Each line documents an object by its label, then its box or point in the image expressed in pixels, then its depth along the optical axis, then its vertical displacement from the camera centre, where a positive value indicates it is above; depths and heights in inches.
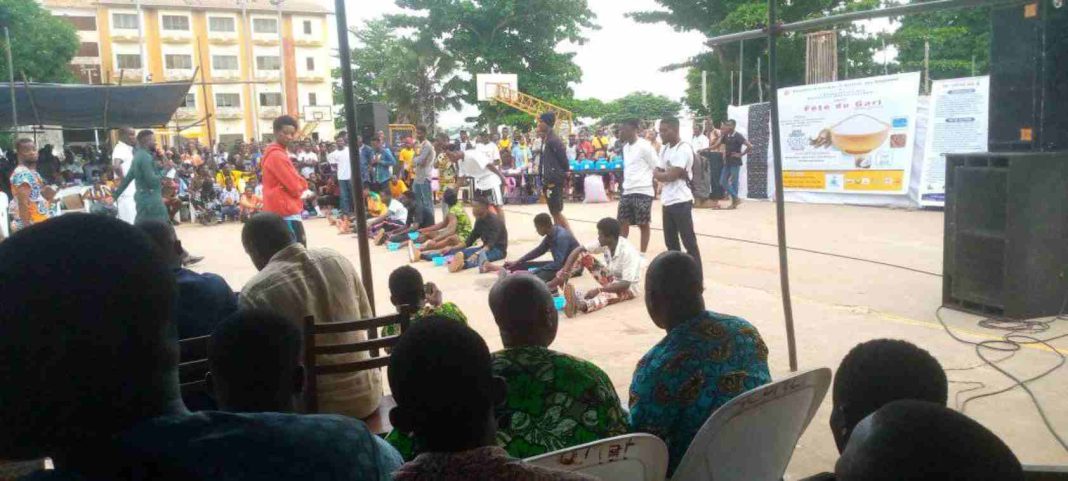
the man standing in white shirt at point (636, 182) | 325.1 -8.7
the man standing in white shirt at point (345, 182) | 555.2 -6.3
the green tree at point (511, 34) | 1401.3 +241.3
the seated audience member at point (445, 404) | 59.7 -18.5
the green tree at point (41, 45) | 1480.1 +286.4
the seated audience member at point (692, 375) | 97.7 -27.5
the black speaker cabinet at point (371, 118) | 567.2 +40.3
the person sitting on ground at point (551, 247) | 292.2 -31.2
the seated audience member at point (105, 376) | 37.1 -9.4
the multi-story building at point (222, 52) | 2146.9 +365.7
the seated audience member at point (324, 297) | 131.5 -21.0
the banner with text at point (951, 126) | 455.5 +12.7
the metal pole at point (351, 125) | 130.2 +8.2
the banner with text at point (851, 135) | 510.0 +11.7
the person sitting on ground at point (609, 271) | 265.0 -38.5
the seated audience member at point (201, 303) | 128.0 -20.6
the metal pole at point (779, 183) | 160.4 -6.2
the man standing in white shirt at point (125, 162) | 370.6 +11.2
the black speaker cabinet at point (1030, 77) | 220.4 +19.2
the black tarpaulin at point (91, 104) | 436.1 +47.8
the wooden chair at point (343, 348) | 118.3 -26.7
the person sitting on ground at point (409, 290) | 161.3 -24.5
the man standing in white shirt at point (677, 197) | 284.0 -13.8
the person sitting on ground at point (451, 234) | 378.6 -31.9
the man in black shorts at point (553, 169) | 369.7 -2.1
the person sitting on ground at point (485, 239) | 349.4 -32.6
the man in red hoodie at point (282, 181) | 296.0 -2.1
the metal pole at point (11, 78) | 360.8 +51.3
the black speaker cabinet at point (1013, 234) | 224.1 -26.2
